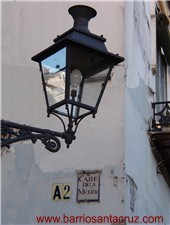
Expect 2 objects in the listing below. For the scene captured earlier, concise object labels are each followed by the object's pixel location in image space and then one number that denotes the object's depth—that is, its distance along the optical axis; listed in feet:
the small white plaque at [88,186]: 19.54
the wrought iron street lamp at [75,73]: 12.47
